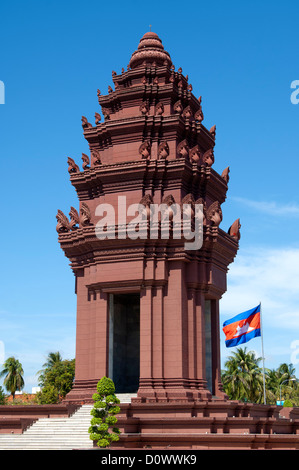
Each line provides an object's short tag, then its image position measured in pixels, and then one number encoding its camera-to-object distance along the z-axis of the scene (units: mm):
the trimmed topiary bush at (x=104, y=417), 23547
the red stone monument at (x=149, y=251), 30922
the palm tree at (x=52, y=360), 74188
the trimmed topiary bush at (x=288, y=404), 43575
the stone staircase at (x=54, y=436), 26094
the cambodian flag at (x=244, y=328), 35500
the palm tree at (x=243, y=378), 63281
